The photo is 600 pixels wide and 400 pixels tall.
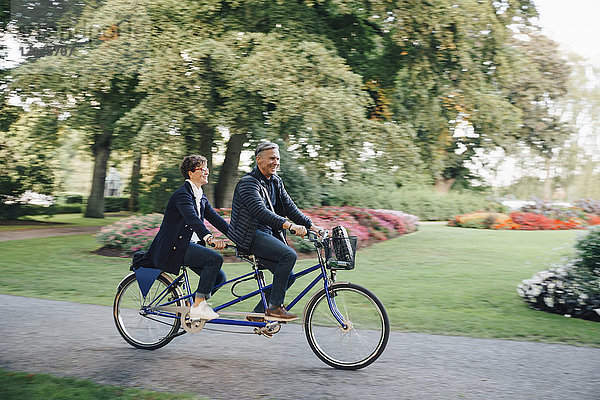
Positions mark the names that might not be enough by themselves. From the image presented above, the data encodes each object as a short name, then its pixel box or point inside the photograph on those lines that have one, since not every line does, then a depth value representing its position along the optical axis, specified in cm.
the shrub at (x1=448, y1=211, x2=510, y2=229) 2525
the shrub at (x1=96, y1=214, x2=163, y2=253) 1317
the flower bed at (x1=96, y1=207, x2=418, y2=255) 1338
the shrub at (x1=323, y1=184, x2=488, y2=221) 2808
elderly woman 515
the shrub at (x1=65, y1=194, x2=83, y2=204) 3772
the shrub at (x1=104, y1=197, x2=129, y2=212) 3671
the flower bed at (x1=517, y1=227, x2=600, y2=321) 705
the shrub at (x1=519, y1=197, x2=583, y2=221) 2656
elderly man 496
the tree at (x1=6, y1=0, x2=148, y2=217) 1495
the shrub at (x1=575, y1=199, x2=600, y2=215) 2750
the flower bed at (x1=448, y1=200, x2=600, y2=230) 2491
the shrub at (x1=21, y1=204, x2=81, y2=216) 2281
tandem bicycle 486
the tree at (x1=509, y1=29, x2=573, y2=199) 2069
